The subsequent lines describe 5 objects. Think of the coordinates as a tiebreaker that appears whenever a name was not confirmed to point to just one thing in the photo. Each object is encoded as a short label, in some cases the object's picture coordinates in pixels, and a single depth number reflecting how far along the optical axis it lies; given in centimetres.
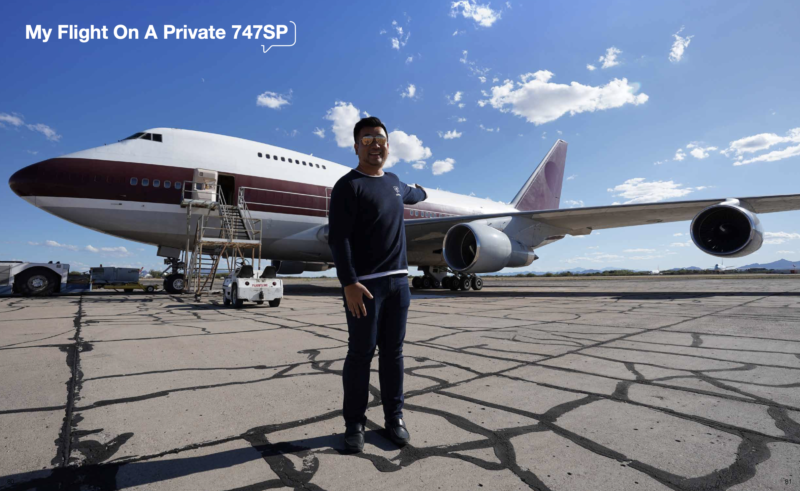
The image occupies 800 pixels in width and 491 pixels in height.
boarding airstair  1010
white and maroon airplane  934
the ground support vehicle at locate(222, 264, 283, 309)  769
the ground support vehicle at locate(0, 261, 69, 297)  1038
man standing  177
